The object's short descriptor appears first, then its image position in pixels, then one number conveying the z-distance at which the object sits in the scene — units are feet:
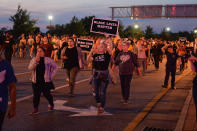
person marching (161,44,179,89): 41.45
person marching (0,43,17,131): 13.26
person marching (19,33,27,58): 92.58
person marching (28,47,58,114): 25.52
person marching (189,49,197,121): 20.15
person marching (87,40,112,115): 25.81
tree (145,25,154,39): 284.82
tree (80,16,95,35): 269.64
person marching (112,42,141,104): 30.40
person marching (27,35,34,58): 89.86
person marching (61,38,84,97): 33.78
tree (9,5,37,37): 132.87
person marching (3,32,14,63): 57.93
